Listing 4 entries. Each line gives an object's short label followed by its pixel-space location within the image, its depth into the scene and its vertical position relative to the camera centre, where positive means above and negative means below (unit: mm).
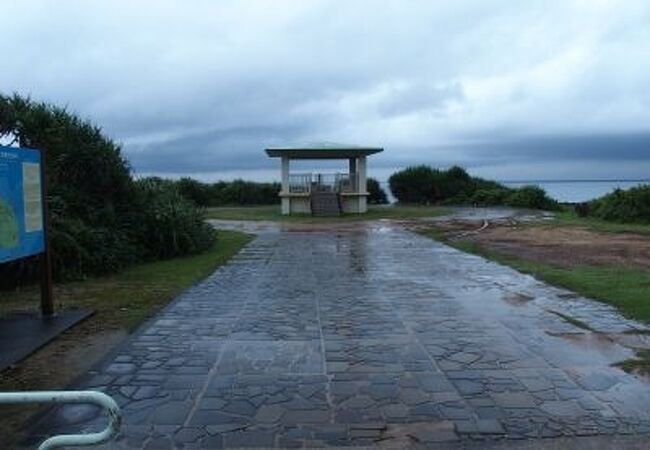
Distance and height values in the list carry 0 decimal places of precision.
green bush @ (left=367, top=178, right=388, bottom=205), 54116 +223
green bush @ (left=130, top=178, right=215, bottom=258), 17750 -545
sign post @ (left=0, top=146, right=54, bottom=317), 9109 -83
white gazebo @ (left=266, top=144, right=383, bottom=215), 39188 +561
